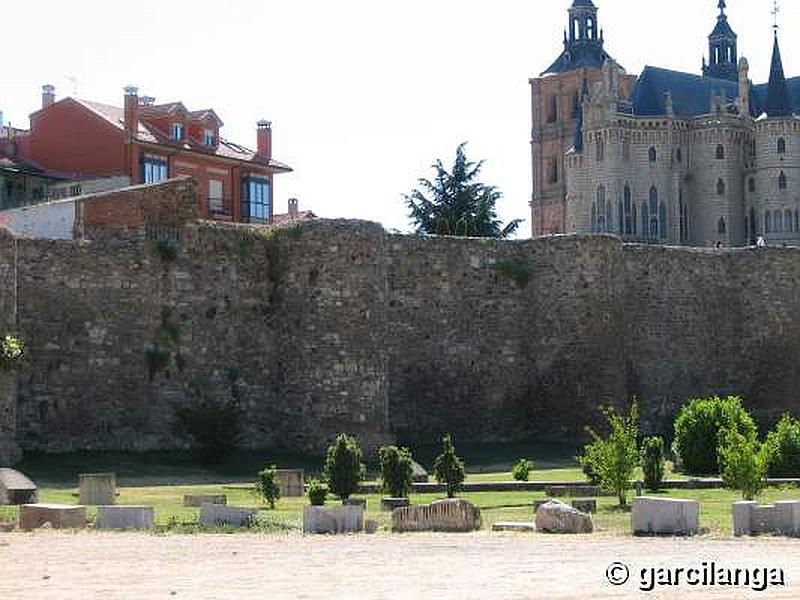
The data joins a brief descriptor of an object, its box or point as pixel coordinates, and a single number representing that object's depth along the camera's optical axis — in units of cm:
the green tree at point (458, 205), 9888
